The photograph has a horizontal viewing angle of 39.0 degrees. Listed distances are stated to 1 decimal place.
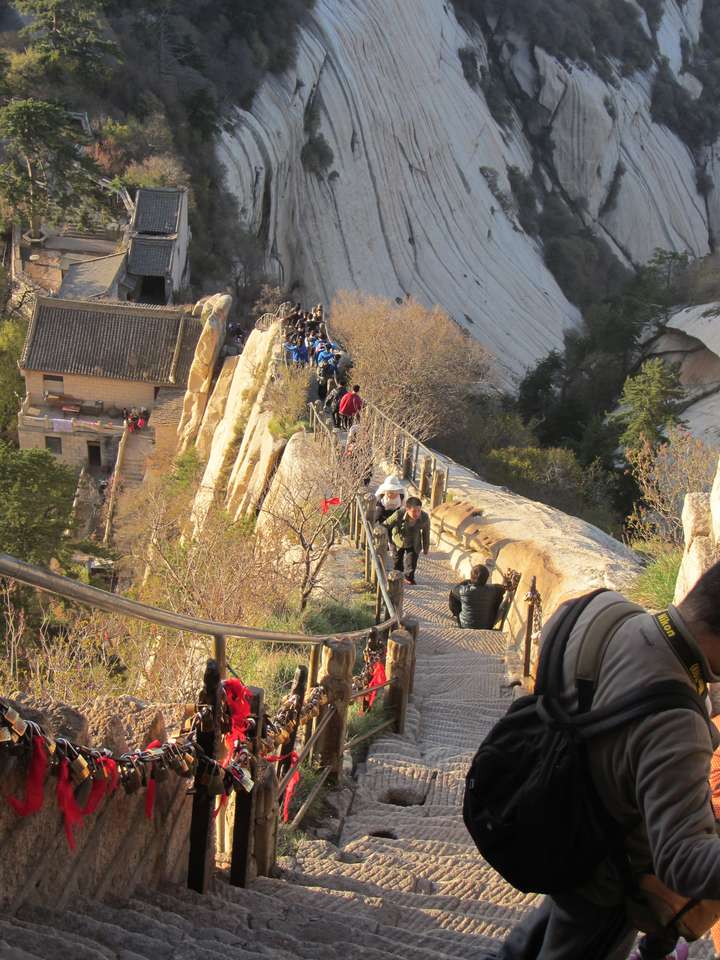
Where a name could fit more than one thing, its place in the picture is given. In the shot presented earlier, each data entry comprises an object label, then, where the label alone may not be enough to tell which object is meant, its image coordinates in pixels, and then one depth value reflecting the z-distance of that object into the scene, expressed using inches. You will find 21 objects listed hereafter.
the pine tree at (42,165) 1101.1
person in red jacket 546.3
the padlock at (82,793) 101.9
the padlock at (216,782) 117.1
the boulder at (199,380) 890.1
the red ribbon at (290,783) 164.3
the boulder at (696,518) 252.1
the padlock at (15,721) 88.6
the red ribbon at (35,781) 92.0
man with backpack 72.7
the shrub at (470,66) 1939.0
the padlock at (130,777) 106.4
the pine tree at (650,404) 991.0
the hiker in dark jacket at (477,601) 310.7
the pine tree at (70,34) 1314.0
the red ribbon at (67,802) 96.3
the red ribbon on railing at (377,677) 229.6
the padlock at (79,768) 96.7
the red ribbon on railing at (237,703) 118.7
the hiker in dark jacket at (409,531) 350.6
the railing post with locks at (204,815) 113.6
